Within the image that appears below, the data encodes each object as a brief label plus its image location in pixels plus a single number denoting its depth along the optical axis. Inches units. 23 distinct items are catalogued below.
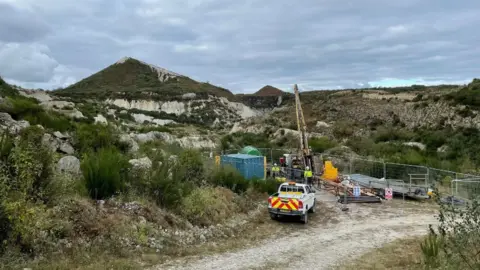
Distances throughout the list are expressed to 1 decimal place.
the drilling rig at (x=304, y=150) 1058.1
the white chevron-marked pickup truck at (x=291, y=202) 604.7
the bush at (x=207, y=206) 527.8
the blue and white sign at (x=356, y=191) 822.3
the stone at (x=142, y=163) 561.3
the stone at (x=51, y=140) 648.1
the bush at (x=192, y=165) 674.4
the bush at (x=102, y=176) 474.0
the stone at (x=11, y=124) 677.6
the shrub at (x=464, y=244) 254.2
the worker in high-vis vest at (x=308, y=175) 913.5
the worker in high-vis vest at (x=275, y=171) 1007.7
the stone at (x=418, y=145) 1516.4
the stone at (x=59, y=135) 729.6
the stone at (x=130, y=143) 872.3
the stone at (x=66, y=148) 701.3
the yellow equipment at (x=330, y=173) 1014.9
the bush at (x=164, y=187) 519.3
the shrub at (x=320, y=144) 1532.7
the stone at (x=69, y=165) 555.3
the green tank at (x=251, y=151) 1184.2
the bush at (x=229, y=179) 708.7
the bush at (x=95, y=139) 745.0
